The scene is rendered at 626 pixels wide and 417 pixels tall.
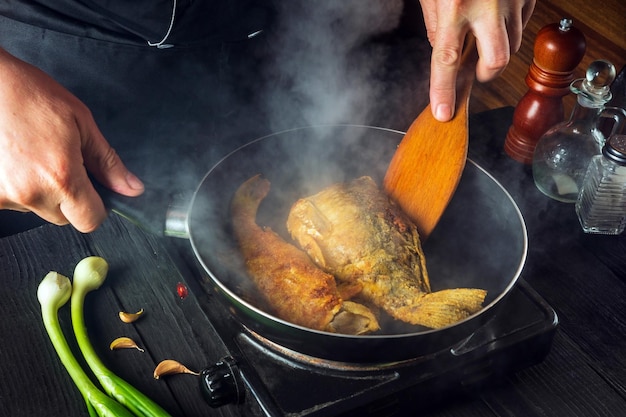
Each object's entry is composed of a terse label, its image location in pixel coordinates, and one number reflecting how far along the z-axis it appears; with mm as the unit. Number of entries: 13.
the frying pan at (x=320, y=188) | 1112
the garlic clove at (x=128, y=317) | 1461
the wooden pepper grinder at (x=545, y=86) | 1714
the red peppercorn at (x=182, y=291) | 1476
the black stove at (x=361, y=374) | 1191
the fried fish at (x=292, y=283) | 1255
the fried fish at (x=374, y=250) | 1293
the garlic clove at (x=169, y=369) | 1355
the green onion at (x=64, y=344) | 1272
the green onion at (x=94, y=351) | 1281
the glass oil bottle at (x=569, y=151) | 1716
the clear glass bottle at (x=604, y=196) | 1587
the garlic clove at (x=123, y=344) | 1408
